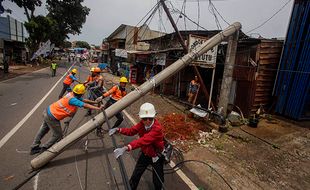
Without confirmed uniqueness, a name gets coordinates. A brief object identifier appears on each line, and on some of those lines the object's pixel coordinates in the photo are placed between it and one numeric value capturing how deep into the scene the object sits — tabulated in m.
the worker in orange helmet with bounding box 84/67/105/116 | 8.28
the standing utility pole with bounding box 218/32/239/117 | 8.08
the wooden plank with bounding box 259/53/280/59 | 9.39
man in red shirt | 3.27
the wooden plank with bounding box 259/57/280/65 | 9.49
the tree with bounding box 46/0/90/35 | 38.19
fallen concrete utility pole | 4.50
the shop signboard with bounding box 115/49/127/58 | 23.69
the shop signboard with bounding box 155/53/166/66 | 14.90
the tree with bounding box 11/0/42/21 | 29.00
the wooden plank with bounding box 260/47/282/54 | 9.36
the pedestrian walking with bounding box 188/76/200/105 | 11.25
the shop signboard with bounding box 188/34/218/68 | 9.18
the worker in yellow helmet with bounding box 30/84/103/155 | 4.81
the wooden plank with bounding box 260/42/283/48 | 9.29
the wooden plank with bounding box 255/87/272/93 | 9.71
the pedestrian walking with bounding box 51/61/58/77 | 21.00
